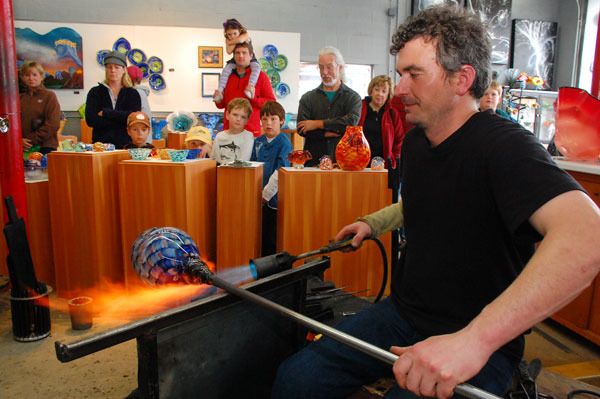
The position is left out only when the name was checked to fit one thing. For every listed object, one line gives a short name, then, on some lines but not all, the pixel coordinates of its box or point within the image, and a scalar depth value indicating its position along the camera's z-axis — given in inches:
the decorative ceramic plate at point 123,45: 296.4
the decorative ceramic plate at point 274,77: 307.3
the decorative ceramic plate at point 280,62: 308.2
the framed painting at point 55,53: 290.8
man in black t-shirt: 36.9
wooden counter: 102.8
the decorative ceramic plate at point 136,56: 295.9
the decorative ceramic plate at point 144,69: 297.3
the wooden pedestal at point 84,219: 117.6
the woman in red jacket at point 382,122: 151.6
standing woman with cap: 150.0
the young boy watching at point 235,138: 141.2
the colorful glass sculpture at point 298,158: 118.0
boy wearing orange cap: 141.3
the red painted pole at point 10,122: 103.1
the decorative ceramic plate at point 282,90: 310.3
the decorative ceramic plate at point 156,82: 300.8
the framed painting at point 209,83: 303.7
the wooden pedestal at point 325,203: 114.4
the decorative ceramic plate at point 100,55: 297.3
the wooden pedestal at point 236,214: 117.4
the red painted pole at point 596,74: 158.7
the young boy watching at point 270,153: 133.6
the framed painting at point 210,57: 301.4
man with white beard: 141.6
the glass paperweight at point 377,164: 119.4
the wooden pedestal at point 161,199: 112.7
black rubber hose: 80.8
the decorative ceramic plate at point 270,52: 307.3
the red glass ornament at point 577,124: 113.3
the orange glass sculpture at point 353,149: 114.9
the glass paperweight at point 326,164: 117.3
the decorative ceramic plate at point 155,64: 298.5
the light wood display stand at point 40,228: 127.3
